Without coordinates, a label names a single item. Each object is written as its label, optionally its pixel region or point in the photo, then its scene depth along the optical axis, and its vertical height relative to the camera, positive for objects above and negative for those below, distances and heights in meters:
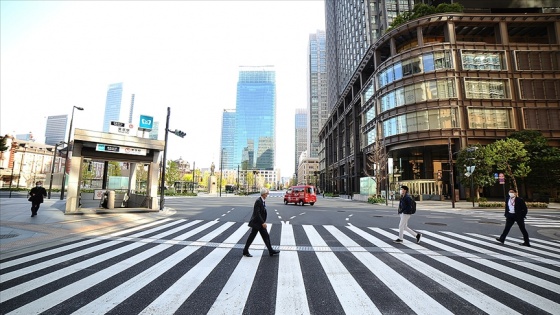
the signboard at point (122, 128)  15.77 +3.79
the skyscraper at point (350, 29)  55.06 +42.12
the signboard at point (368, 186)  38.34 +0.27
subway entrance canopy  14.18 +2.10
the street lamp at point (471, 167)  25.86 +2.29
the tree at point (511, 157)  28.17 +3.72
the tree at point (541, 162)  28.75 +3.25
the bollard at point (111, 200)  15.92 -0.87
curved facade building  34.78 +15.12
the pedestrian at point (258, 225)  6.43 -0.98
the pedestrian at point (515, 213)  8.45 -0.83
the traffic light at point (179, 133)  17.63 +3.83
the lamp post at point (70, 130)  22.72 +5.27
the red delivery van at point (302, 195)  27.23 -0.80
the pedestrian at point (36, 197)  12.91 -0.58
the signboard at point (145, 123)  17.14 +4.45
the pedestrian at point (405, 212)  8.50 -0.82
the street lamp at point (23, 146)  76.71 +12.41
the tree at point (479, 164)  29.17 +3.03
